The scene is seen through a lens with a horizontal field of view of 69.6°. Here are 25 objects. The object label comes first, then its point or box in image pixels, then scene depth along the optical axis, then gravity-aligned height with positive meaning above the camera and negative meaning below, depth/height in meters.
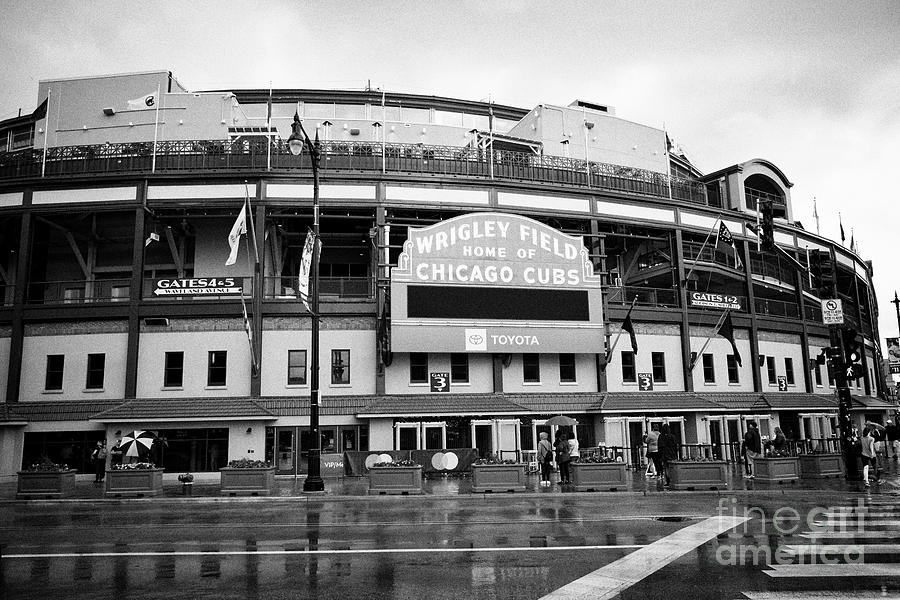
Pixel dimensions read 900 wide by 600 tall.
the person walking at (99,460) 27.55 -1.89
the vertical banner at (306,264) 23.53 +5.48
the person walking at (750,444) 25.11 -1.57
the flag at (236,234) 26.89 +7.48
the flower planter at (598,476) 22.09 -2.36
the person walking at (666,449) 24.42 -1.65
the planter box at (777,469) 22.94 -2.32
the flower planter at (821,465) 24.38 -2.35
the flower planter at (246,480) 22.59 -2.31
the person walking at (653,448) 24.86 -1.65
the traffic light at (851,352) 22.58 +1.78
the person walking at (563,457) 24.12 -1.87
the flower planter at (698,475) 21.73 -2.34
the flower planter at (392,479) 22.39 -2.37
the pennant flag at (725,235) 34.16 +8.84
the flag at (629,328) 31.33 +3.75
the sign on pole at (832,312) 23.64 +3.29
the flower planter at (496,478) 22.12 -2.38
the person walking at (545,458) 23.72 -1.87
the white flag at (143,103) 37.12 +17.77
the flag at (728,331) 33.34 +3.75
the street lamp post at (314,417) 22.11 -0.17
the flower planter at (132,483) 22.62 -2.34
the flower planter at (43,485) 22.88 -2.37
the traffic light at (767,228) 22.05 +5.92
